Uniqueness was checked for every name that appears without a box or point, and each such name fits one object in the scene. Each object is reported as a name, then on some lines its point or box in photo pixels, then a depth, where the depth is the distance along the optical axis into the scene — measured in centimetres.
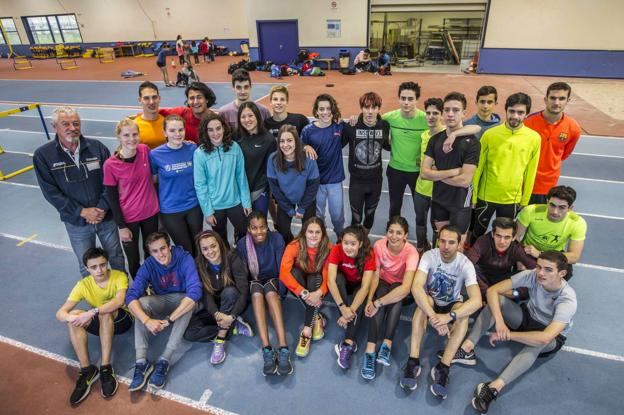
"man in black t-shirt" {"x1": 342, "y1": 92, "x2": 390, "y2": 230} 407
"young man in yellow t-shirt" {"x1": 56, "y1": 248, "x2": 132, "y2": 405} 325
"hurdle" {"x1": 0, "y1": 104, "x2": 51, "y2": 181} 762
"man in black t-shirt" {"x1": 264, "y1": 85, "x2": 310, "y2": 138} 416
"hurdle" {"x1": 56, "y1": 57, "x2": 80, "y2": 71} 2394
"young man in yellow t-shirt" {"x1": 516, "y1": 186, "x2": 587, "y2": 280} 348
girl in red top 351
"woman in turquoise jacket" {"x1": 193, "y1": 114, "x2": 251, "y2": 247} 375
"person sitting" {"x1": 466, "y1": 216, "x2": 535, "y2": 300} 352
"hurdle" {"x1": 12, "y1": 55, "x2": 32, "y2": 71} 2526
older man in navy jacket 349
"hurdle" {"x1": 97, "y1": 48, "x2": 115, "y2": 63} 2753
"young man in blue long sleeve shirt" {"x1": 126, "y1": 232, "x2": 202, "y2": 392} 333
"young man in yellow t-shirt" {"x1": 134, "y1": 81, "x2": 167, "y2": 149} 403
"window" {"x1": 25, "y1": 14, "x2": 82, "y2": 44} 3026
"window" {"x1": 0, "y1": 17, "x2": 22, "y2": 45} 3205
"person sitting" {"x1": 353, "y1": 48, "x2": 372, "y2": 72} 1895
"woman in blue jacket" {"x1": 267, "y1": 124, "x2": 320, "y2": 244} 376
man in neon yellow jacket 363
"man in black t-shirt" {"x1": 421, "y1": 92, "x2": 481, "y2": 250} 352
